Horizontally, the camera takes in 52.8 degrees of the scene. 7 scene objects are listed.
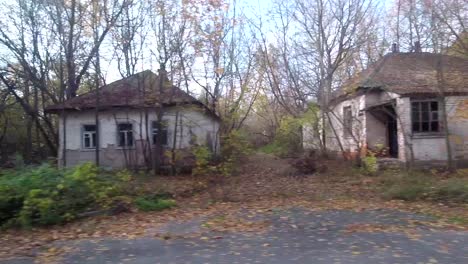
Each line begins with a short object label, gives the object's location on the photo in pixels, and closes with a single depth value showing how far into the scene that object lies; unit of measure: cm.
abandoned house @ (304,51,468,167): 1848
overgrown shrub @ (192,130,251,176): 1698
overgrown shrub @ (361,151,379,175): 1739
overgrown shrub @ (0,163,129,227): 970
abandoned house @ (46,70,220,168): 2020
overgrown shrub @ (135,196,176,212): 1170
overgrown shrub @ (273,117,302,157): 2422
